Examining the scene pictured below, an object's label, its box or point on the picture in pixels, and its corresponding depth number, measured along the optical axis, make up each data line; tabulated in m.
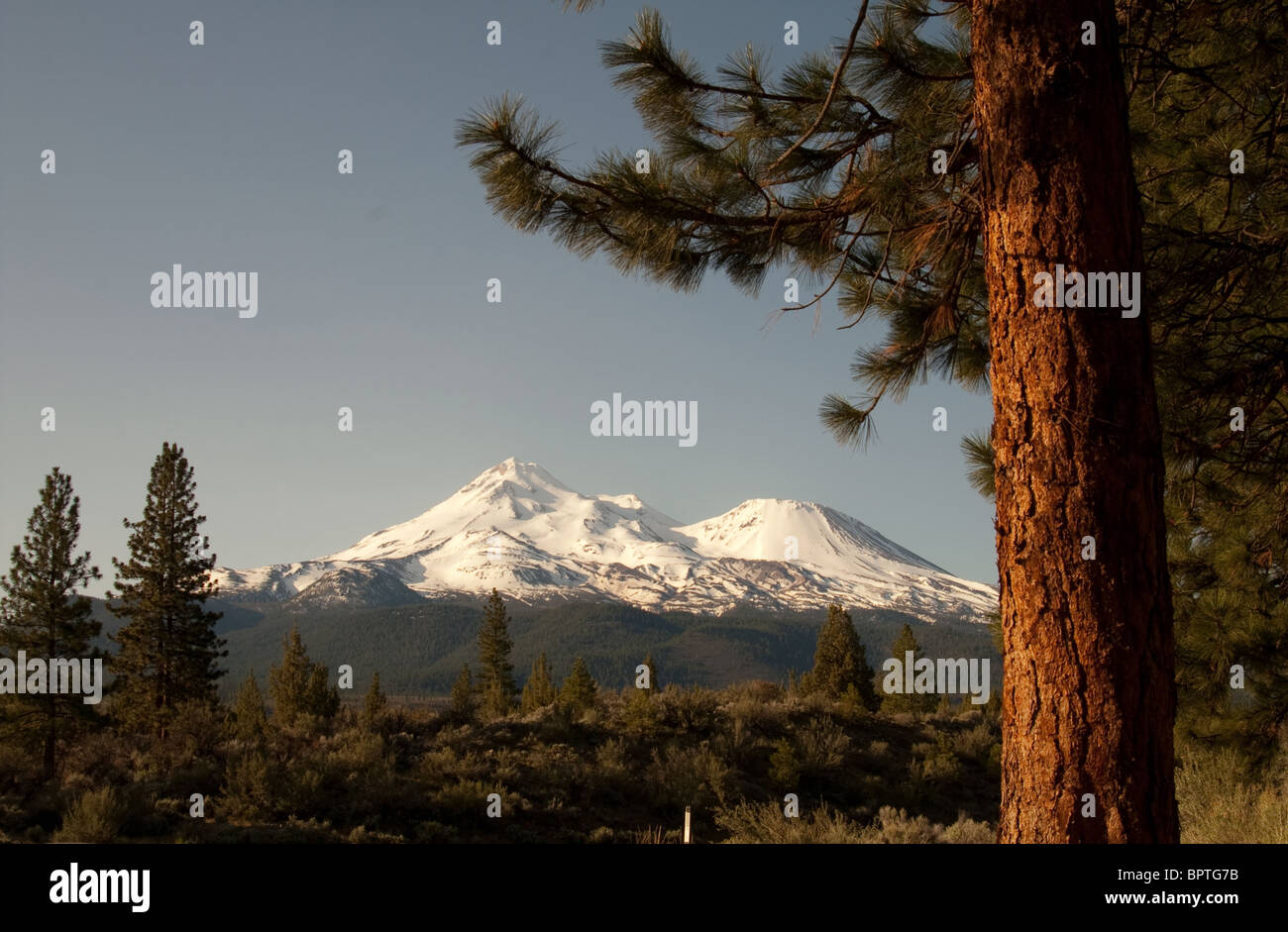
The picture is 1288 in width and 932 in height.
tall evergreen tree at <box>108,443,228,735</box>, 36.19
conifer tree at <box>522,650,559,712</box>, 50.99
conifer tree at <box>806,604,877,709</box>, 41.47
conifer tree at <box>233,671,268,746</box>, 44.06
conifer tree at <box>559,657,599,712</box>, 44.06
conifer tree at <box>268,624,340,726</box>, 39.94
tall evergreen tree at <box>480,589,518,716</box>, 58.69
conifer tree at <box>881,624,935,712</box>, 40.55
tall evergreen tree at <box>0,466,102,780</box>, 30.64
